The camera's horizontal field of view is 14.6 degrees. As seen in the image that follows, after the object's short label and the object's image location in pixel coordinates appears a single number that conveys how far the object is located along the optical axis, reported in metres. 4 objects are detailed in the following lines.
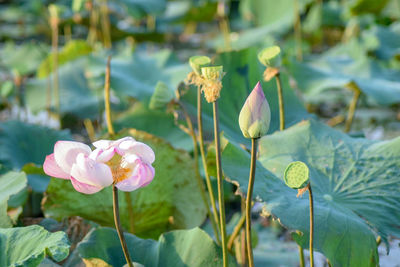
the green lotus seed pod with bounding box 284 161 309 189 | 2.76
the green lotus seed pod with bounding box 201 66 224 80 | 2.84
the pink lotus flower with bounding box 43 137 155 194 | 2.73
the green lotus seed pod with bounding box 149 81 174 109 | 3.35
